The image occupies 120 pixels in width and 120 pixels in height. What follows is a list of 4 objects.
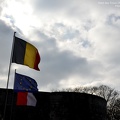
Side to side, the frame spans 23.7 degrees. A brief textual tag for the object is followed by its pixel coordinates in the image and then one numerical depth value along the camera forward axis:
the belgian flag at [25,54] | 12.27
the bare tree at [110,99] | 47.47
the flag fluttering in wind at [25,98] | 12.77
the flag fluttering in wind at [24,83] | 12.22
